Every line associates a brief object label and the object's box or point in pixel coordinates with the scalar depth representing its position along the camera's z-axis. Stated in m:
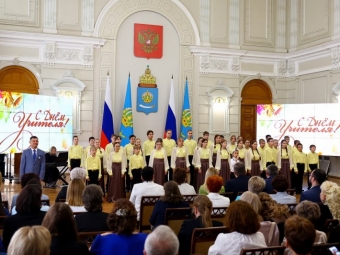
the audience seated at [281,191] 4.33
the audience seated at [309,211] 3.02
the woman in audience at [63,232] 2.27
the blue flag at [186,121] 12.33
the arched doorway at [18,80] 11.03
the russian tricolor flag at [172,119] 12.20
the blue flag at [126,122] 11.70
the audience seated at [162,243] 1.92
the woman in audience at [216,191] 4.27
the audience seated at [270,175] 5.36
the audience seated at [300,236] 2.21
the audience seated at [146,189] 5.07
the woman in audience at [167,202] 4.01
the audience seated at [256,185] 4.19
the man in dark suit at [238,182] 5.41
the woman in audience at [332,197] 3.64
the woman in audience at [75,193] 3.75
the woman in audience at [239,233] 2.59
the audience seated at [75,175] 4.78
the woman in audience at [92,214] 3.07
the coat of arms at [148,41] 12.40
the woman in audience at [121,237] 2.46
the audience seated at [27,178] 4.16
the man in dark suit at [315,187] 4.43
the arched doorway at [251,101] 13.53
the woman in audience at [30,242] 1.78
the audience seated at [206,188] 4.87
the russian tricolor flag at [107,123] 11.38
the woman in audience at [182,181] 5.10
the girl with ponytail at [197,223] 3.14
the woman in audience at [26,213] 2.85
